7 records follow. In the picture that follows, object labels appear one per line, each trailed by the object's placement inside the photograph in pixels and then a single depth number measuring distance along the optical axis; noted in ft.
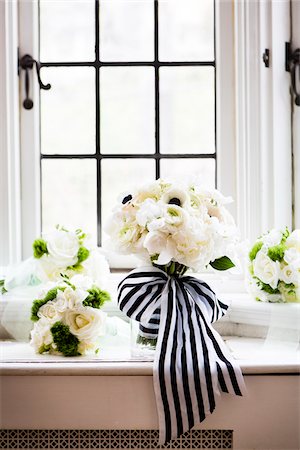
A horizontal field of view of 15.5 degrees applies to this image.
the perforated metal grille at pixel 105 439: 7.18
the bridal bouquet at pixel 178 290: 7.01
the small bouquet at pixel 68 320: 7.34
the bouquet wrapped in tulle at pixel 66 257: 8.00
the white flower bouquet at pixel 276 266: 7.79
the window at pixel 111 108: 8.67
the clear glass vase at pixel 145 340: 7.29
